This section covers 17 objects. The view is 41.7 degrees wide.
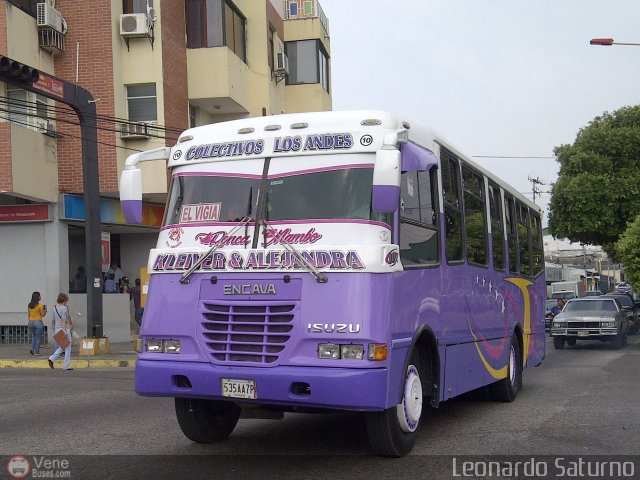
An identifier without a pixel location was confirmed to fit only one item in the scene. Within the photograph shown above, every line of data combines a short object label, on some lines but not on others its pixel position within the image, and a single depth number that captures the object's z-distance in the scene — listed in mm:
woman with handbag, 16936
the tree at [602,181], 37781
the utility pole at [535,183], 75000
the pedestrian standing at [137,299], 24234
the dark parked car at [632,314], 32031
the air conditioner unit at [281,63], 30203
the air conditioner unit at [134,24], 22906
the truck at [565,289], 46688
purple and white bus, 6562
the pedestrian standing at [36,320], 19828
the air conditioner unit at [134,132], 22875
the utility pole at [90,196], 19609
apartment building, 21656
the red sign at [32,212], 22438
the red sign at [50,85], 18062
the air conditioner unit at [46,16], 22078
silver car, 24344
